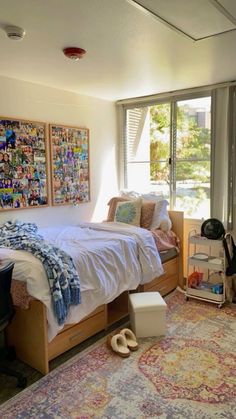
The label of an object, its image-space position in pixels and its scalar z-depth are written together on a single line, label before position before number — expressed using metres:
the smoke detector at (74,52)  2.35
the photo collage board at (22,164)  3.08
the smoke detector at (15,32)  2.00
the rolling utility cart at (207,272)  3.24
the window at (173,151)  3.73
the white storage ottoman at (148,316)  2.61
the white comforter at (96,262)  2.12
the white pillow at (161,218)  3.56
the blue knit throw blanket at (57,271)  2.11
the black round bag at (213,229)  3.29
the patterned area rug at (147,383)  1.84
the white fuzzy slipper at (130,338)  2.47
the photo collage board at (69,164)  3.56
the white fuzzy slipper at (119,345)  2.38
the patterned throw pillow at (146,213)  3.59
